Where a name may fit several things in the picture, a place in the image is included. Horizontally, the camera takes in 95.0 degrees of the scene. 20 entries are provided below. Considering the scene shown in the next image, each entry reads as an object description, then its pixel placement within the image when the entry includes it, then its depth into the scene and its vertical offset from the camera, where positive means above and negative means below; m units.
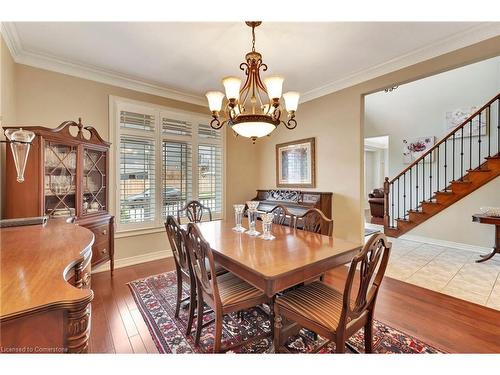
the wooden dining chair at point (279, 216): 2.98 -0.43
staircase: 3.93 +0.20
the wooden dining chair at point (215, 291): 1.50 -0.79
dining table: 1.34 -0.50
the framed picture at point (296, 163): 3.87 +0.36
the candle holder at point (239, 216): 2.35 -0.34
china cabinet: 2.20 +0.01
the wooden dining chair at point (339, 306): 1.23 -0.78
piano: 3.52 -0.29
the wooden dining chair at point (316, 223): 2.21 -0.41
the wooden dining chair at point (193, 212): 3.28 -0.41
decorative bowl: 3.33 -0.42
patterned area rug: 1.70 -1.23
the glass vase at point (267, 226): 1.99 -0.37
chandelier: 1.91 +0.73
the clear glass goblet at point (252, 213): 2.24 -0.29
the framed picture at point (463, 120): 4.30 +1.24
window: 3.34 +0.34
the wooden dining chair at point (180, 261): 1.81 -0.67
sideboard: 0.68 -0.37
